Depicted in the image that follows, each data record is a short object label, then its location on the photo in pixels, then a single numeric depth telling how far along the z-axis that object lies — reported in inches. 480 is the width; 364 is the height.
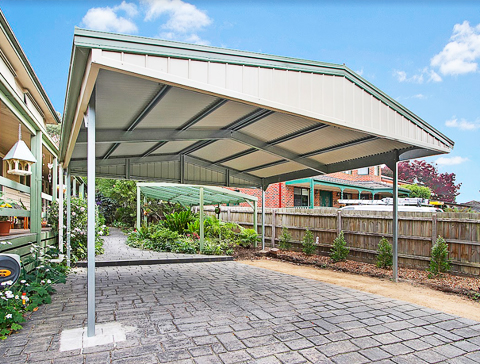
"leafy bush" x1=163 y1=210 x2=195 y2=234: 502.6
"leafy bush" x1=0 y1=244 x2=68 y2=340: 144.0
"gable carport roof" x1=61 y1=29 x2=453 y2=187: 130.5
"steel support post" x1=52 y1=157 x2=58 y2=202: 353.8
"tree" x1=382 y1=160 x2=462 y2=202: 1498.5
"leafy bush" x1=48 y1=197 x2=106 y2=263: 313.1
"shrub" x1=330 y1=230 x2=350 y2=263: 357.1
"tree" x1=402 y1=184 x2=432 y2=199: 1039.6
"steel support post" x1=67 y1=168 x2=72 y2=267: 284.2
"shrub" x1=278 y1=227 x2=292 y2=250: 439.8
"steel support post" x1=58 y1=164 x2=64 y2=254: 300.0
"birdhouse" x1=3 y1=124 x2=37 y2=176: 214.1
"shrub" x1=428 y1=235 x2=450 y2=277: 278.3
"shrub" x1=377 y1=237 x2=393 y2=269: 315.0
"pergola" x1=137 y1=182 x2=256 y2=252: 401.9
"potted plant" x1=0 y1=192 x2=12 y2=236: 211.9
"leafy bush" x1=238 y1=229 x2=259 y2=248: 464.1
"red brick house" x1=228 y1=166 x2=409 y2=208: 753.6
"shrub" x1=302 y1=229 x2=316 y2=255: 398.3
